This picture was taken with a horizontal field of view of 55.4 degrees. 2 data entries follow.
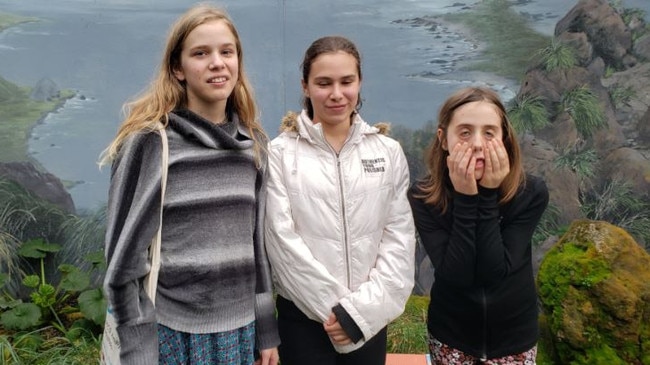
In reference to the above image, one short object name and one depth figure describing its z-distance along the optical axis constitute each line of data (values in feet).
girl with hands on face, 6.68
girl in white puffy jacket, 6.97
